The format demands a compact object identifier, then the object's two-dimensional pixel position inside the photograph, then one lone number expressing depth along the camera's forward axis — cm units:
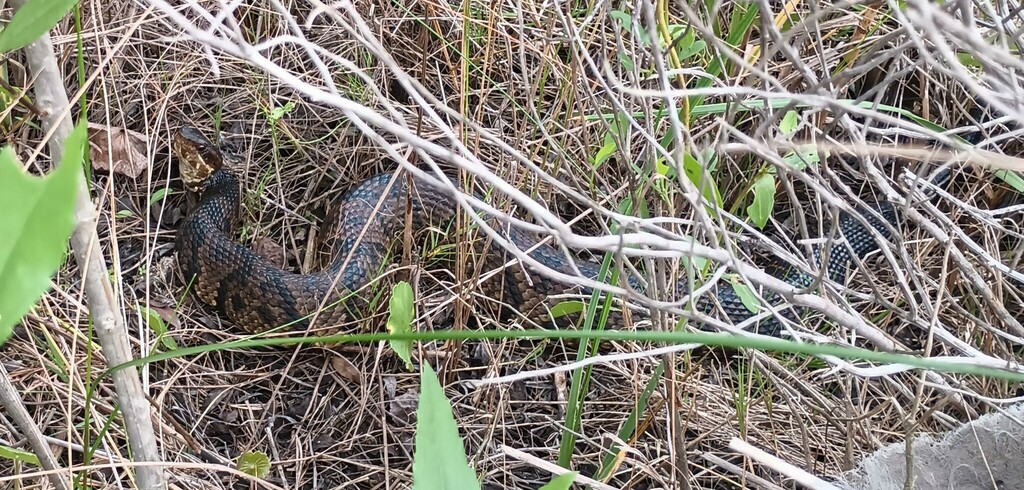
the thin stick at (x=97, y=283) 51
